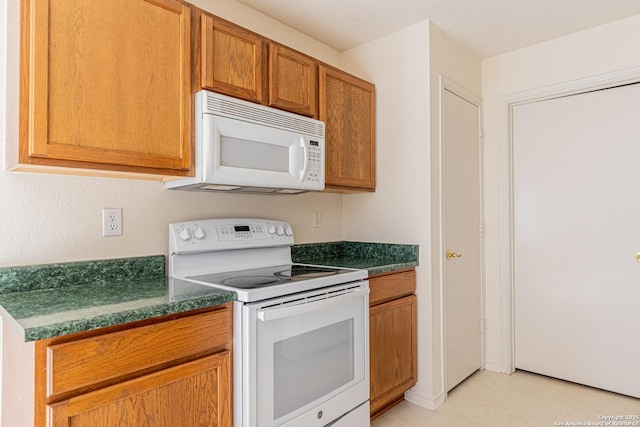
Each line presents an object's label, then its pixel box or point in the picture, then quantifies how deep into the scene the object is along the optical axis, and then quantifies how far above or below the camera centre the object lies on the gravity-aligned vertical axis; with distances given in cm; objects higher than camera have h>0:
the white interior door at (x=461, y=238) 257 -13
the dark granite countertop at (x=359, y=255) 232 -23
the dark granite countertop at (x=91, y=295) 109 -26
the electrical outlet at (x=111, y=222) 170 -1
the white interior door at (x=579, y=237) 247 -12
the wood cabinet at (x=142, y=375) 107 -47
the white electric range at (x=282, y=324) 147 -43
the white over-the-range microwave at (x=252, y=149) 166 +32
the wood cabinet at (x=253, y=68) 170 +71
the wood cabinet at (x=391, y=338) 214 -67
